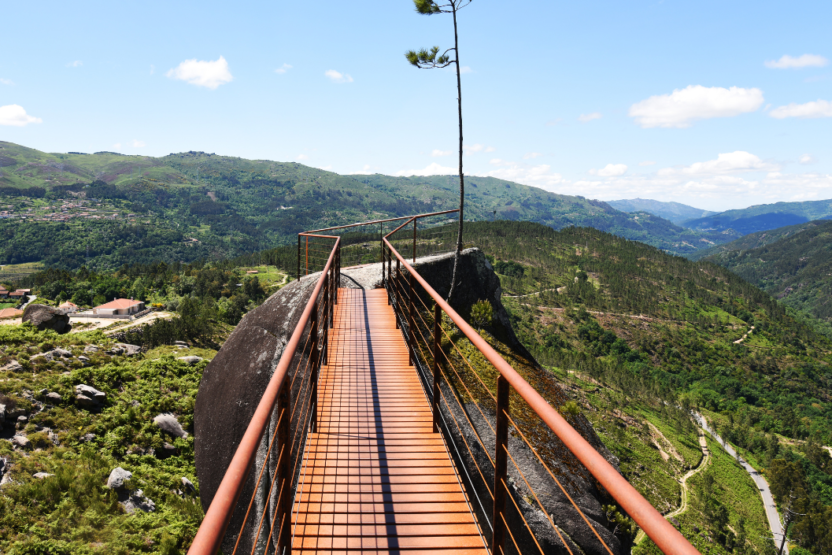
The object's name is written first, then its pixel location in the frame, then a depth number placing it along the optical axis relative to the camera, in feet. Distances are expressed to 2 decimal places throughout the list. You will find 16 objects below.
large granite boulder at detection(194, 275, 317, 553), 22.84
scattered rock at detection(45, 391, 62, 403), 43.19
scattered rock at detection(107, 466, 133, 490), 35.40
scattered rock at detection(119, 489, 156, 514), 34.12
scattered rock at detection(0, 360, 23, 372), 46.08
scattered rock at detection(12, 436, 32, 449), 36.68
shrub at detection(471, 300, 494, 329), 34.73
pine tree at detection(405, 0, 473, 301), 37.65
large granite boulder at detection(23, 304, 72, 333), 87.47
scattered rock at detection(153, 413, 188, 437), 46.93
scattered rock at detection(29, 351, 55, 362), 50.11
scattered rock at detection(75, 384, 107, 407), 44.75
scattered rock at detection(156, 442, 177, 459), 43.80
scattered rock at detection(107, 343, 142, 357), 68.02
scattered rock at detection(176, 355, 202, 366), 69.26
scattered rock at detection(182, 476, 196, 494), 40.22
